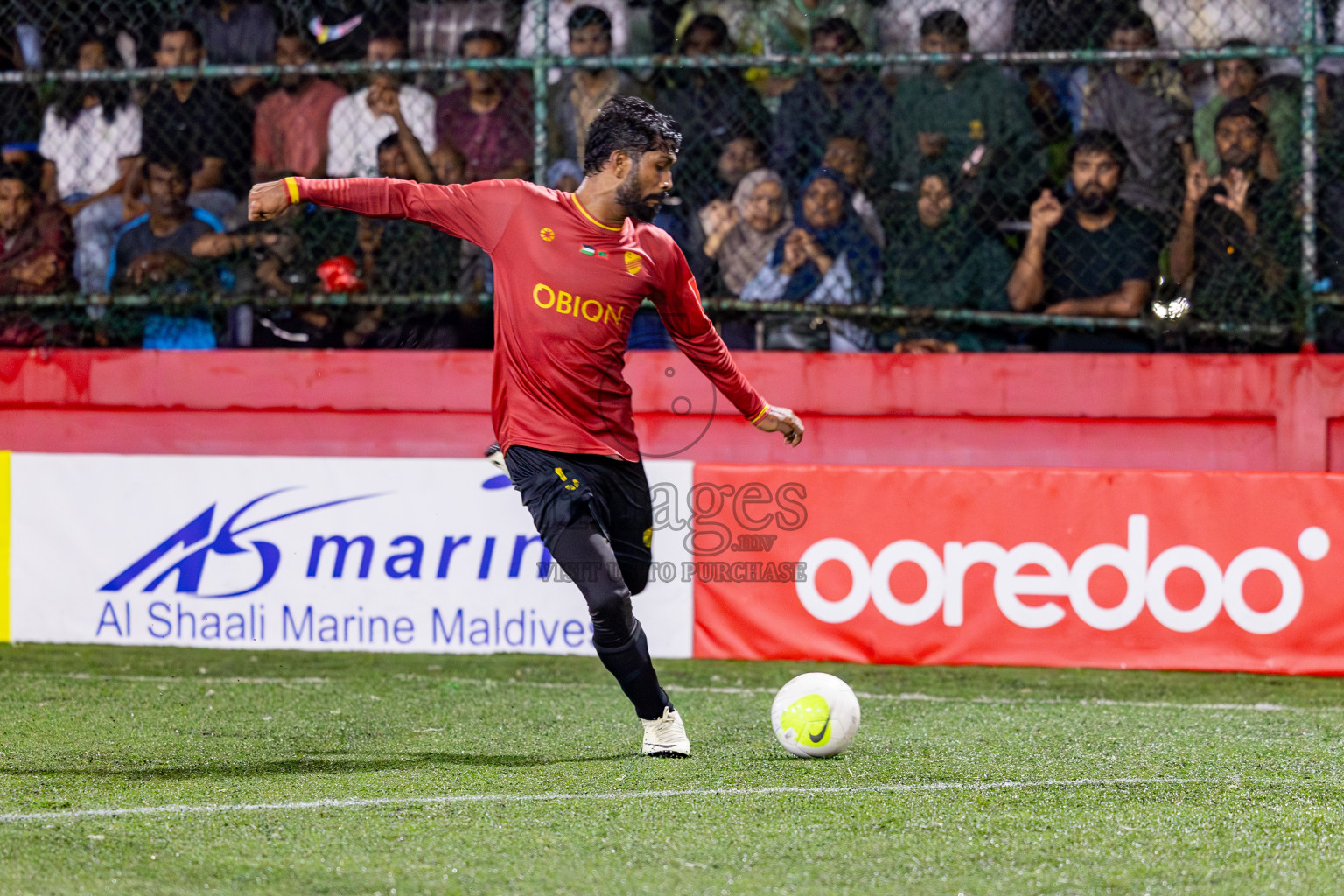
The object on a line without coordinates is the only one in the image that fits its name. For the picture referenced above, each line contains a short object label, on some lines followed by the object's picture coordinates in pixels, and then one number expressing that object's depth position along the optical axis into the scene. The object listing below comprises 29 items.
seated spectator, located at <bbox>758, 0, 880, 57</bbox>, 17.25
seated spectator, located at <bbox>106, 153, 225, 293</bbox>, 18.19
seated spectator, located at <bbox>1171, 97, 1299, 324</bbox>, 16.34
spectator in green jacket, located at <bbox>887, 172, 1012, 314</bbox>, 16.64
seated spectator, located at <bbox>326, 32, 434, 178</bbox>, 17.87
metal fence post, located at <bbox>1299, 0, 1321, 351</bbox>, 16.12
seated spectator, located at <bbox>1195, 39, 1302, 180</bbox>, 16.30
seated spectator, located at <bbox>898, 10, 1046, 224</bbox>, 16.52
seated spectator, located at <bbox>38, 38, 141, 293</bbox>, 18.44
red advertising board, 14.75
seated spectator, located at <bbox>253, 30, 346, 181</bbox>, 18.17
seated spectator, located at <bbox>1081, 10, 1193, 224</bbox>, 16.42
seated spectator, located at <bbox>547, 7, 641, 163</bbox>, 17.42
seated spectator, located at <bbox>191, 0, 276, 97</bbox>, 18.59
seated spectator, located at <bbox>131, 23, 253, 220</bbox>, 18.19
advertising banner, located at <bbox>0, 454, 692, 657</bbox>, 15.67
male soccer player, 9.63
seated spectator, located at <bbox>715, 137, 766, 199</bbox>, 16.97
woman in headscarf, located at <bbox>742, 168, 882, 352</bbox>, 16.80
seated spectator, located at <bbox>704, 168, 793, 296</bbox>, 16.91
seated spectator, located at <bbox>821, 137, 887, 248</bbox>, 16.81
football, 9.70
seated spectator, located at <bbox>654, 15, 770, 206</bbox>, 17.06
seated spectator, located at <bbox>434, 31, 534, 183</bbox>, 17.70
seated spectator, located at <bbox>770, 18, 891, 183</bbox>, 16.91
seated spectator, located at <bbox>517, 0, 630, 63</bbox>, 17.81
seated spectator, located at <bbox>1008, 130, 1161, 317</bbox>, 16.28
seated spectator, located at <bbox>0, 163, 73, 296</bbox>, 18.47
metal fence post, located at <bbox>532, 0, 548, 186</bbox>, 17.45
